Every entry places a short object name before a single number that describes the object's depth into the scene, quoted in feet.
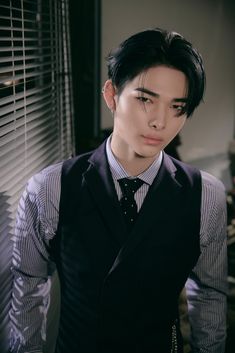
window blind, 4.51
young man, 3.84
